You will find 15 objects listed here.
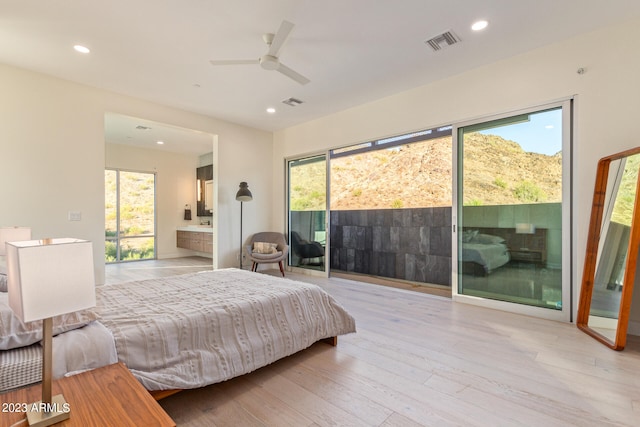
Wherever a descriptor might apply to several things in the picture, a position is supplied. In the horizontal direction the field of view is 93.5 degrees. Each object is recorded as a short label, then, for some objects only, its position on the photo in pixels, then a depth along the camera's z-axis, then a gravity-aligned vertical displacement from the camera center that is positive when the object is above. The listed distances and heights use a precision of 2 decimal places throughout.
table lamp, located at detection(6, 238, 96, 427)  0.84 -0.23
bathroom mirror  7.77 +0.52
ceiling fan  2.71 +1.48
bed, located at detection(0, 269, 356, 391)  1.38 -0.68
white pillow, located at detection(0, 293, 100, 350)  1.27 -0.53
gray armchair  5.21 -0.70
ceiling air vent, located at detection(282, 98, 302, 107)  4.57 +1.68
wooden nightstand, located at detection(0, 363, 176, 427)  0.93 -0.66
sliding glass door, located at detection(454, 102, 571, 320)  3.17 -0.03
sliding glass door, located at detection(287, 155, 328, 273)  5.53 -0.04
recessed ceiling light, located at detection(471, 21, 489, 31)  2.78 +1.73
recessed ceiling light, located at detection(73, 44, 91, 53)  3.12 +1.69
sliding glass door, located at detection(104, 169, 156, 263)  6.93 -0.13
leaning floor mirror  2.46 -0.37
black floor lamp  5.38 +0.28
